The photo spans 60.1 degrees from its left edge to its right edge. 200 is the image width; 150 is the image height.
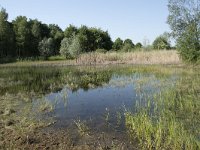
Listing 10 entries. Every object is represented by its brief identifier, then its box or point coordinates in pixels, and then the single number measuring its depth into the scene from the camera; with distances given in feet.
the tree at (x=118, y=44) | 174.36
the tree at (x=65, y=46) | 120.79
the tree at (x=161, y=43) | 163.79
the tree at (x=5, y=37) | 118.13
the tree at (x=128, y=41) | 204.65
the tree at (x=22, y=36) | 131.40
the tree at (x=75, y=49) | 109.31
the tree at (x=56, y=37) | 149.78
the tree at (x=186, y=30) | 63.20
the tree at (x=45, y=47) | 128.88
